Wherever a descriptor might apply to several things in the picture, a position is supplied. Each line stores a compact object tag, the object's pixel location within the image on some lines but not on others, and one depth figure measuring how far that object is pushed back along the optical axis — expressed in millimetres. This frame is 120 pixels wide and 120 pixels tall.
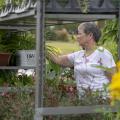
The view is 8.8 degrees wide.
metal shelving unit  6160
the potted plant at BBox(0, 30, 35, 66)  9900
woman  7525
